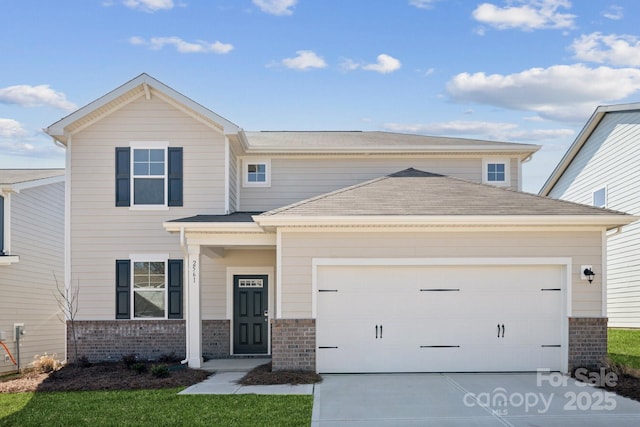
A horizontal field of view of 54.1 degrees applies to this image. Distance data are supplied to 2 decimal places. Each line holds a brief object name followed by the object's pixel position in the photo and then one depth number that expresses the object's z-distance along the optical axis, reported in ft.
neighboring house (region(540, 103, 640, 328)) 59.82
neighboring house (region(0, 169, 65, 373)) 52.42
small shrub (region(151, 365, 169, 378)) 38.65
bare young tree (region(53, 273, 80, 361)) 47.06
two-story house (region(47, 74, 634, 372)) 38.96
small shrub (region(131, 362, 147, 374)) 40.55
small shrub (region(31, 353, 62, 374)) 44.29
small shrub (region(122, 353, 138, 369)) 44.48
